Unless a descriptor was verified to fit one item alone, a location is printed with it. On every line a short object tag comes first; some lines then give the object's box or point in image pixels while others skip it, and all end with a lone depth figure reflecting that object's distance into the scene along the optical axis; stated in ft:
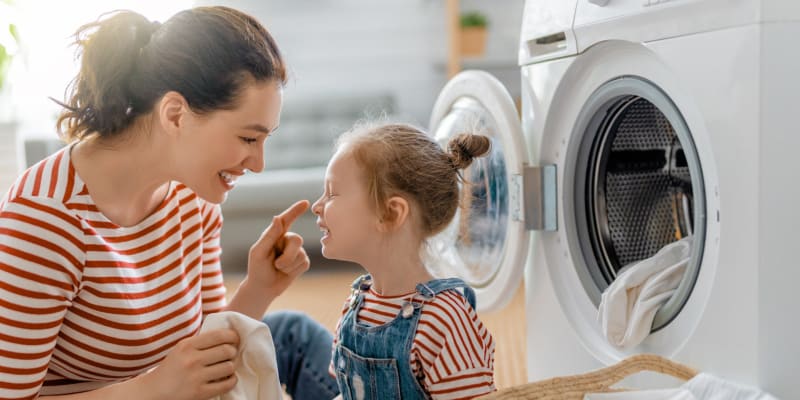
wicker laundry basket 3.22
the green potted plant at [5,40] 9.05
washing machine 2.99
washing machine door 4.61
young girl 3.57
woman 3.16
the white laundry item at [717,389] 3.00
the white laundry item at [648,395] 3.18
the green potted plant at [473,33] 12.60
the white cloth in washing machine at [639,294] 3.65
